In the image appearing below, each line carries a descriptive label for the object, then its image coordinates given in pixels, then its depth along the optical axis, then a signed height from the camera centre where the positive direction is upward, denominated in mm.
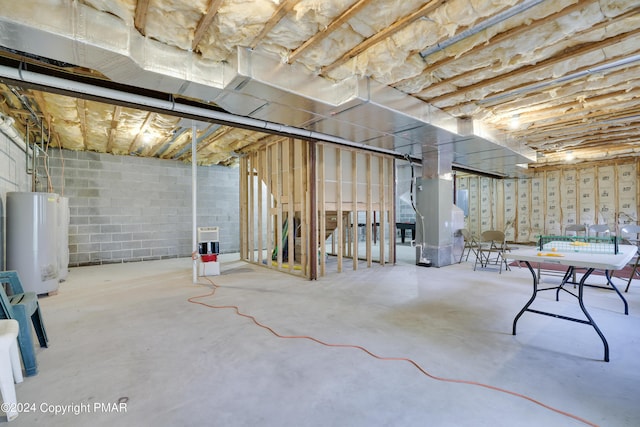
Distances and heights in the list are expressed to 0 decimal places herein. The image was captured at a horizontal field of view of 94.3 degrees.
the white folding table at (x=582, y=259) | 2094 -331
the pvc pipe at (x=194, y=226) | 4504 -123
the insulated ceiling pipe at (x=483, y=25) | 2066 +1478
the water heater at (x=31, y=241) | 3625 -261
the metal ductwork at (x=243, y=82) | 1876 +1187
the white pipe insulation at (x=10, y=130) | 3649 +1180
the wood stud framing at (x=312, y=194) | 4910 +432
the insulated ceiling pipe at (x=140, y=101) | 2492 +1207
